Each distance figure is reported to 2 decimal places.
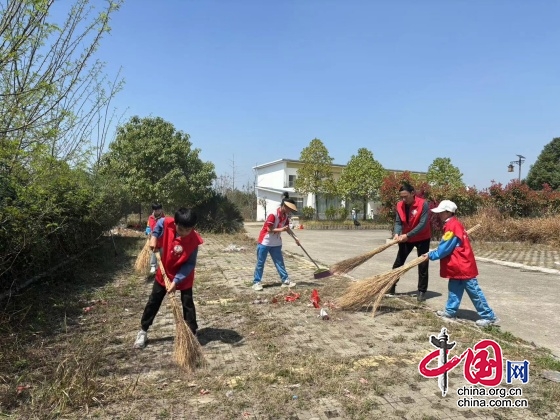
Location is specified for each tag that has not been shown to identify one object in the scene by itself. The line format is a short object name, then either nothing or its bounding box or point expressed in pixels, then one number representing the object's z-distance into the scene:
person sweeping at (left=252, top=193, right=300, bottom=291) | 6.59
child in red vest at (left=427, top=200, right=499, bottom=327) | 4.73
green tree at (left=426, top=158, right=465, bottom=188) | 34.12
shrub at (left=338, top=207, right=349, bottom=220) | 33.31
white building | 37.22
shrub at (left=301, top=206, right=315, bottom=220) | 33.62
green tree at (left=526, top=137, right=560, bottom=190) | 35.66
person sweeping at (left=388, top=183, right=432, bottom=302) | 5.90
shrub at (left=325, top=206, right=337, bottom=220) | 32.66
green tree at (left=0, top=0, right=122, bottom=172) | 3.38
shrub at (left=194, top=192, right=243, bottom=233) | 22.62
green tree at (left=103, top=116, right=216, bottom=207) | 19.70
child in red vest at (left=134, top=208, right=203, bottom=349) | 4.00
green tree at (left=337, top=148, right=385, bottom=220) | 32.22
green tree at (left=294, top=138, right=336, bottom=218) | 31.47
